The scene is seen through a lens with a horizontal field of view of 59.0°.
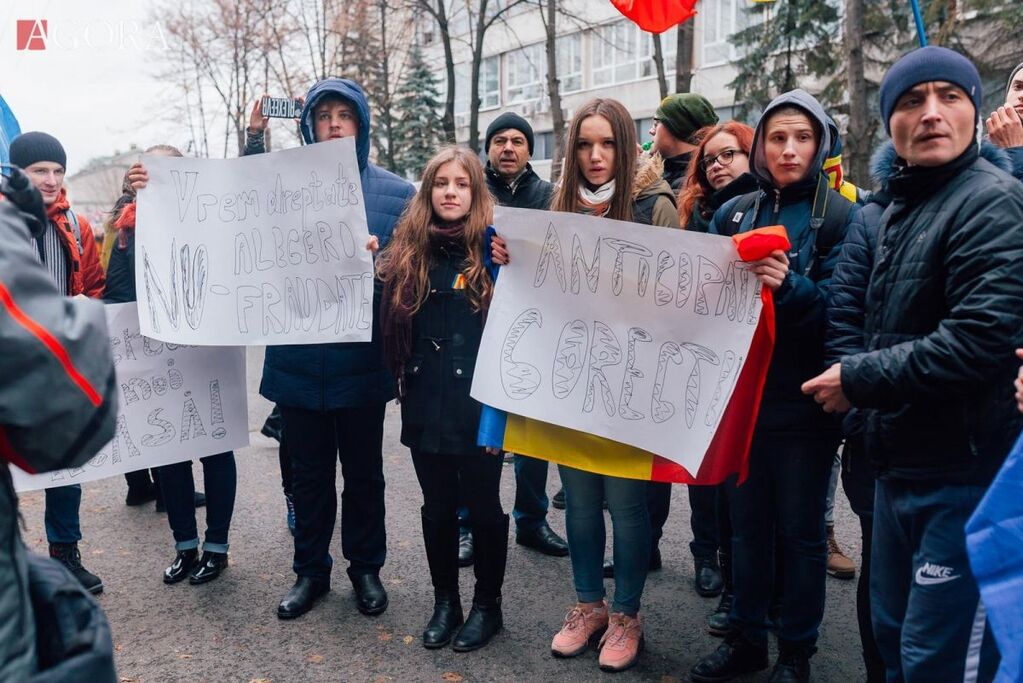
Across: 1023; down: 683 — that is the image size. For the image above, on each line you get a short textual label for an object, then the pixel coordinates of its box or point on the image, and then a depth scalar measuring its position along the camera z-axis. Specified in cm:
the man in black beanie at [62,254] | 439
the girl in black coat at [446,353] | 371
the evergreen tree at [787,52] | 2022
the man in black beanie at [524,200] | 497
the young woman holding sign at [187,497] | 457
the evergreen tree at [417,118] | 3303
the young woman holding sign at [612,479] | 361
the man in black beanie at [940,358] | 230
